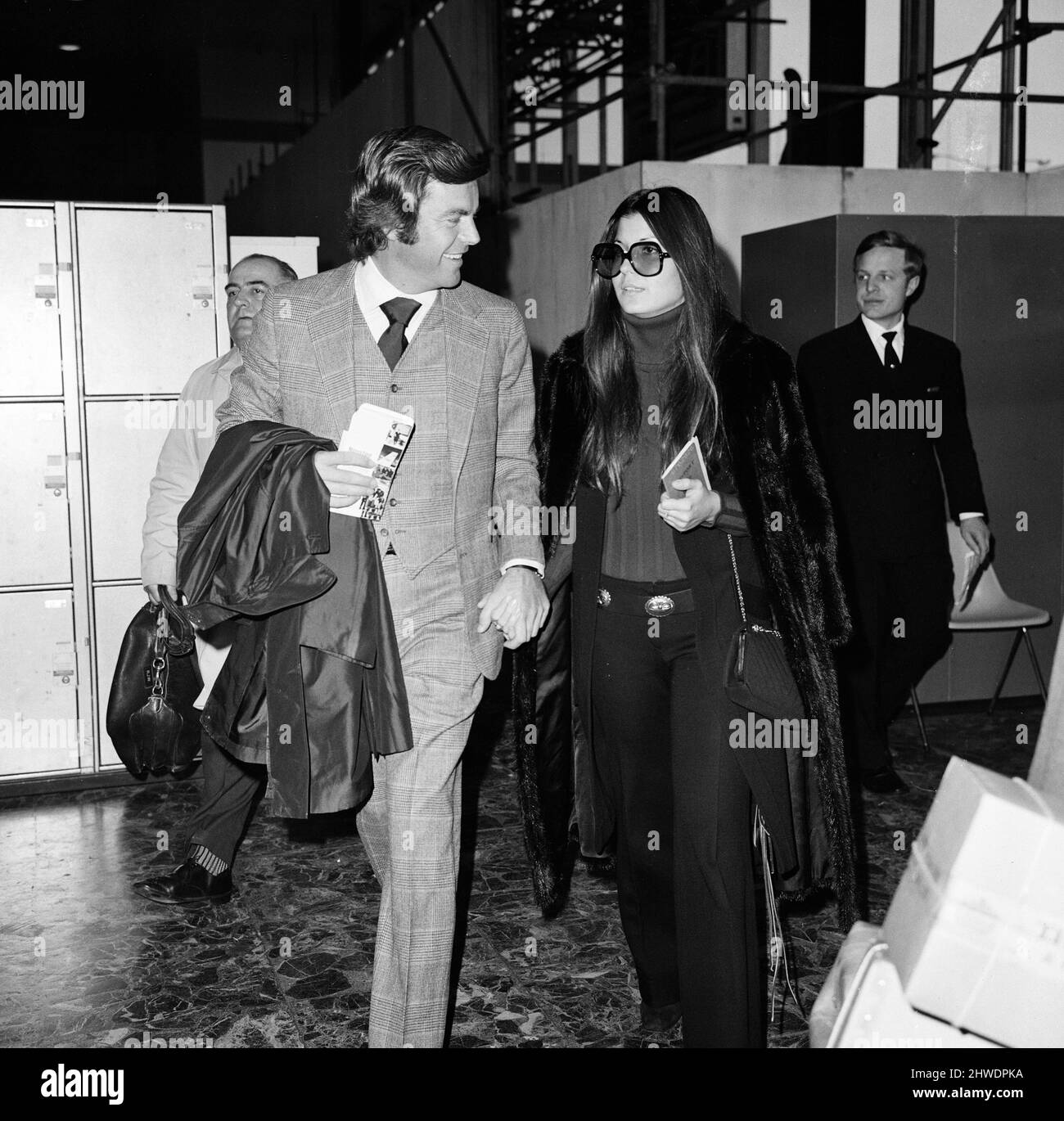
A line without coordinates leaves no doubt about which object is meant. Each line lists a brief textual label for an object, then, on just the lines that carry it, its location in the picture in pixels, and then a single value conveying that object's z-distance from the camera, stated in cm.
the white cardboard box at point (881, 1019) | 176
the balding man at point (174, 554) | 406
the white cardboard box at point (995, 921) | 161
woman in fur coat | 261
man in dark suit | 526
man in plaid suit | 252
